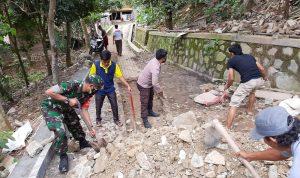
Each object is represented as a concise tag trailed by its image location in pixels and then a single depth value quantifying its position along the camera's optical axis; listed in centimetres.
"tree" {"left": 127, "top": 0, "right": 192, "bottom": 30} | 844
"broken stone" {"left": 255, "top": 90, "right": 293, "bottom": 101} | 429
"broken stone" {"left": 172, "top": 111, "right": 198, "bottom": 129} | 342
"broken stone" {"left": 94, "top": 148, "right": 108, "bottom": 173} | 280
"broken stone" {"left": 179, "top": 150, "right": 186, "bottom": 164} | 257
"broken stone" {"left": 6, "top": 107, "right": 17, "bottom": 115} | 591
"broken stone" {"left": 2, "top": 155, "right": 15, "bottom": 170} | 324
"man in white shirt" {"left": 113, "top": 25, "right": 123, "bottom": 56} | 1063
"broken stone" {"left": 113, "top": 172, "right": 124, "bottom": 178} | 259
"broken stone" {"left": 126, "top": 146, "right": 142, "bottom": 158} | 271
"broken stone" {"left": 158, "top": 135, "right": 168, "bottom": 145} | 274
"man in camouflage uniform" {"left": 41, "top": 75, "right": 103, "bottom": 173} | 289
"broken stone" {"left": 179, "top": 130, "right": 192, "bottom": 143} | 269
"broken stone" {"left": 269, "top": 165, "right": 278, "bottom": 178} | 235
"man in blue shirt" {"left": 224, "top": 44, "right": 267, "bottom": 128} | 357
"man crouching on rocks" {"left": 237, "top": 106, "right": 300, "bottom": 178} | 145
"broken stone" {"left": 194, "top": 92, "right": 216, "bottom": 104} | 481
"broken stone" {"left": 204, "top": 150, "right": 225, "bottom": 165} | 249
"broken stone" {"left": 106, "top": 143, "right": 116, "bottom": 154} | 296
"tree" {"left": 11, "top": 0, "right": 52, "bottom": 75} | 659
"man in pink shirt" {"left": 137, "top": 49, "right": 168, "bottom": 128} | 374
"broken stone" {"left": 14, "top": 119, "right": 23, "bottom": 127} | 459
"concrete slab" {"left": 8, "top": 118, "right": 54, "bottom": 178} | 286
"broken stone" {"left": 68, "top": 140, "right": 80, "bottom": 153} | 344
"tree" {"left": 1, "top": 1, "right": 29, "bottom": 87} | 671
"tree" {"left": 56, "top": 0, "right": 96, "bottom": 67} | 719
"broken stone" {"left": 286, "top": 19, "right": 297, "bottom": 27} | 453
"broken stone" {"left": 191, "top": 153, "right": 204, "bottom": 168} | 250
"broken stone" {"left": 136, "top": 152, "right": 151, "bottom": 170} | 256
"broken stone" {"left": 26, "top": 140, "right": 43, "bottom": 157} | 312
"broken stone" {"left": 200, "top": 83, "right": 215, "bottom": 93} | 531
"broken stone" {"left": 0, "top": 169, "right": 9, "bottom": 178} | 300
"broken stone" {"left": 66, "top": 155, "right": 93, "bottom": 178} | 290
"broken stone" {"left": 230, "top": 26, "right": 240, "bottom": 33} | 538
